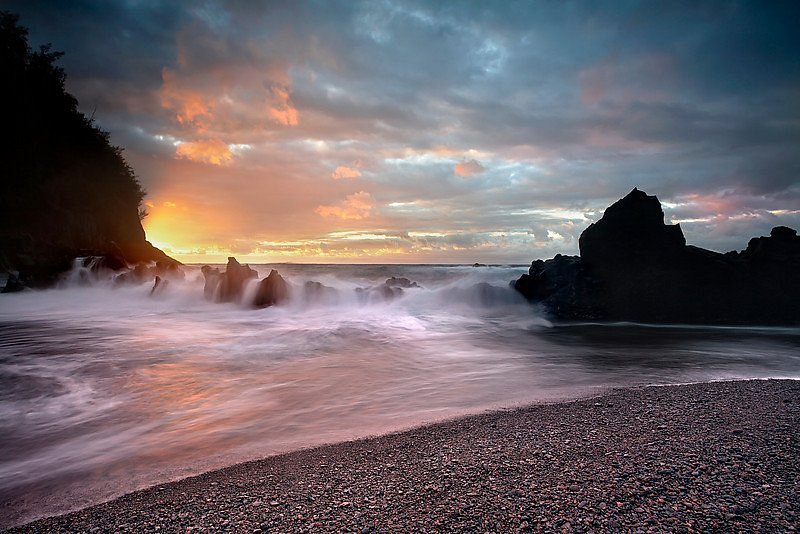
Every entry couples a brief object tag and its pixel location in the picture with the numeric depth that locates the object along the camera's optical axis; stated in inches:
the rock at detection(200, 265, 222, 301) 1131.9
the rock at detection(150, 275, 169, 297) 1189.1
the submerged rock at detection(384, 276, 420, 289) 1348.4
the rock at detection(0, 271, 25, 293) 1082.7
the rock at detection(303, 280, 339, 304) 1104.6
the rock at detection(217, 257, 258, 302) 1103.6
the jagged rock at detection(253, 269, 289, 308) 1064.2
